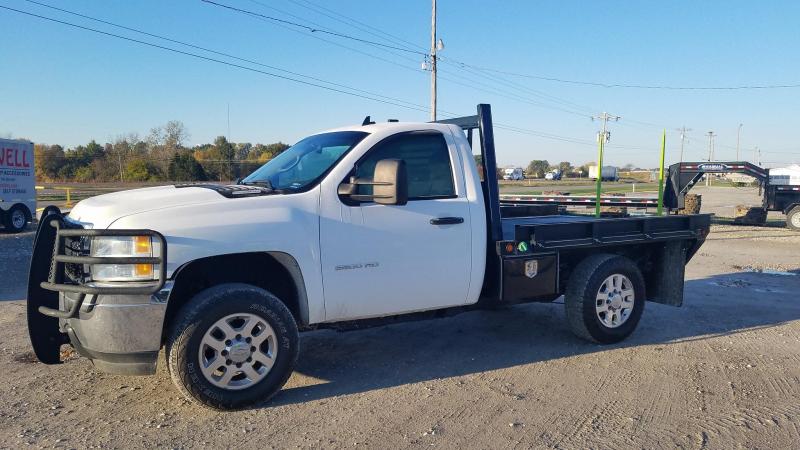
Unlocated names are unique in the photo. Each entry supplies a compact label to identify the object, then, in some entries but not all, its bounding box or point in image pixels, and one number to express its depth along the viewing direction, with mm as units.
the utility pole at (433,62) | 29953
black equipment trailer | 18828
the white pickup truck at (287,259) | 4016
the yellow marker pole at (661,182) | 6816
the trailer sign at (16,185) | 19141
